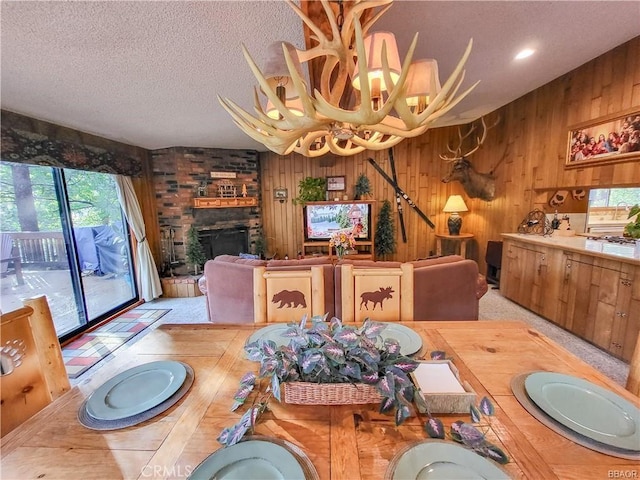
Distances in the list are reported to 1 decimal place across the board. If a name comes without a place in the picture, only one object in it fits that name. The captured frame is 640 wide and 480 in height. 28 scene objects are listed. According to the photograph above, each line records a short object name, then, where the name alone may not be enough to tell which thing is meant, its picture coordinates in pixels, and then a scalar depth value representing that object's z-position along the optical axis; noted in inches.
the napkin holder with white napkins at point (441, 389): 30.5
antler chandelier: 32.8
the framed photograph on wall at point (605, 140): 91.5
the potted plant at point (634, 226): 83.2
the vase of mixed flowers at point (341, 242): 146.9
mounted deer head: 168.2
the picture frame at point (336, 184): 208.8
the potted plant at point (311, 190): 200.5
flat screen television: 200.5
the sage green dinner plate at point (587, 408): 27.4
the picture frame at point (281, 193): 214.1
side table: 181.8
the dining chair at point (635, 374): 37.0
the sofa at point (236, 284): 95.7
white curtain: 151.6
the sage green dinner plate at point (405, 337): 44.1
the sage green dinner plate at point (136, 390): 32.2
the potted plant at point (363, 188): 202.7
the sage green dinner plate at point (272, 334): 49.0
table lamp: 177.2
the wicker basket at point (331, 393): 31.8
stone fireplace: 173.3
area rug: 101.4
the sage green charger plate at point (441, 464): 23.5
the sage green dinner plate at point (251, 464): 24.0
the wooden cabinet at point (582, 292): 85.6
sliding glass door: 103.0
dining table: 25.0
